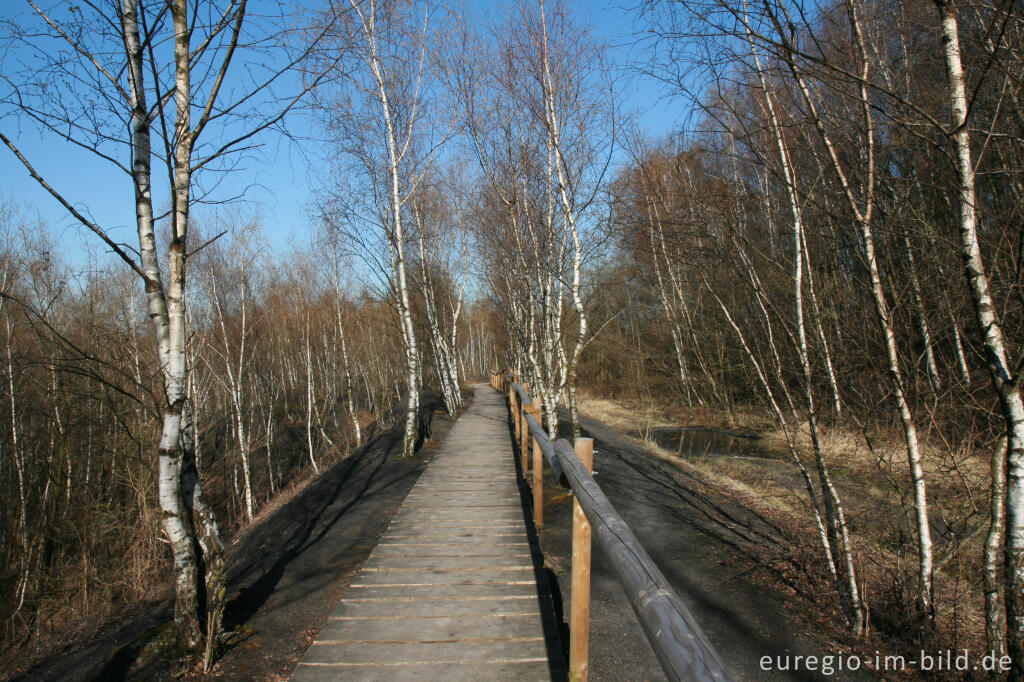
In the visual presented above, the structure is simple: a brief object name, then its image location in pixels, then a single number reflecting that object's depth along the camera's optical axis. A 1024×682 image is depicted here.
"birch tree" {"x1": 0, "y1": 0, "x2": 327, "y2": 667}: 3.23
